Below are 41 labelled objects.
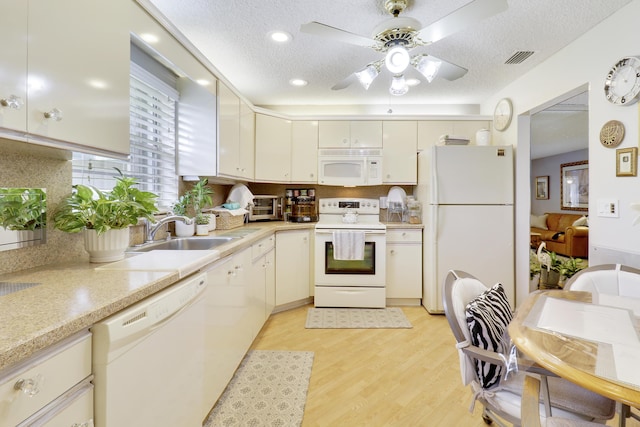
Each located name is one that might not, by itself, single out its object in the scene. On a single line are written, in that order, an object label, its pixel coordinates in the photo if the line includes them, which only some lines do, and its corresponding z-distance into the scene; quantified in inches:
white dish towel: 115.6
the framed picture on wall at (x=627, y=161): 67.7
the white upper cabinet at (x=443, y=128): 131.1
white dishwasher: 30.3
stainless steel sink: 77.5
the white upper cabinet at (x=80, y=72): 35.3
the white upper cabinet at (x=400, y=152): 131.6
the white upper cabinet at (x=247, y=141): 107.8
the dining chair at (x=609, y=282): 53.4
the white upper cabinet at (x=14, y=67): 31.4
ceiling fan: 54.0
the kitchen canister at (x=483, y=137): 120.0
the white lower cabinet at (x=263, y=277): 88.4
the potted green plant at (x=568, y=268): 134.6
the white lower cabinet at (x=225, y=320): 57.0
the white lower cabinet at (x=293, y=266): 114.3
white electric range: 117.6
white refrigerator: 110.7
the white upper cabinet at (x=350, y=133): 132.0
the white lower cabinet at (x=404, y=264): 120.3
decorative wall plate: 70.7
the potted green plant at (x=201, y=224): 88.2
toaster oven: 131.5
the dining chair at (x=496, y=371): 39.1
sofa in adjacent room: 208.2
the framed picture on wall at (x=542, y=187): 275.6
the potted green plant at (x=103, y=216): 48.1
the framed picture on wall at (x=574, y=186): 229.6
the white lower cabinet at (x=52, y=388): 21.8
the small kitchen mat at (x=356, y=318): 104.1
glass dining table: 27.4
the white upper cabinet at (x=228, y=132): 89.5
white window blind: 65.2
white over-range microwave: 129.9
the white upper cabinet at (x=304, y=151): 132.5
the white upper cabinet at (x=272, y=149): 123.1
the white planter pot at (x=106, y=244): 49.0
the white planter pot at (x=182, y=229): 85.4
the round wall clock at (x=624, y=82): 66.7
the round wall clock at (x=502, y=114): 115.9
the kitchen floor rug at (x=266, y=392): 60.1
